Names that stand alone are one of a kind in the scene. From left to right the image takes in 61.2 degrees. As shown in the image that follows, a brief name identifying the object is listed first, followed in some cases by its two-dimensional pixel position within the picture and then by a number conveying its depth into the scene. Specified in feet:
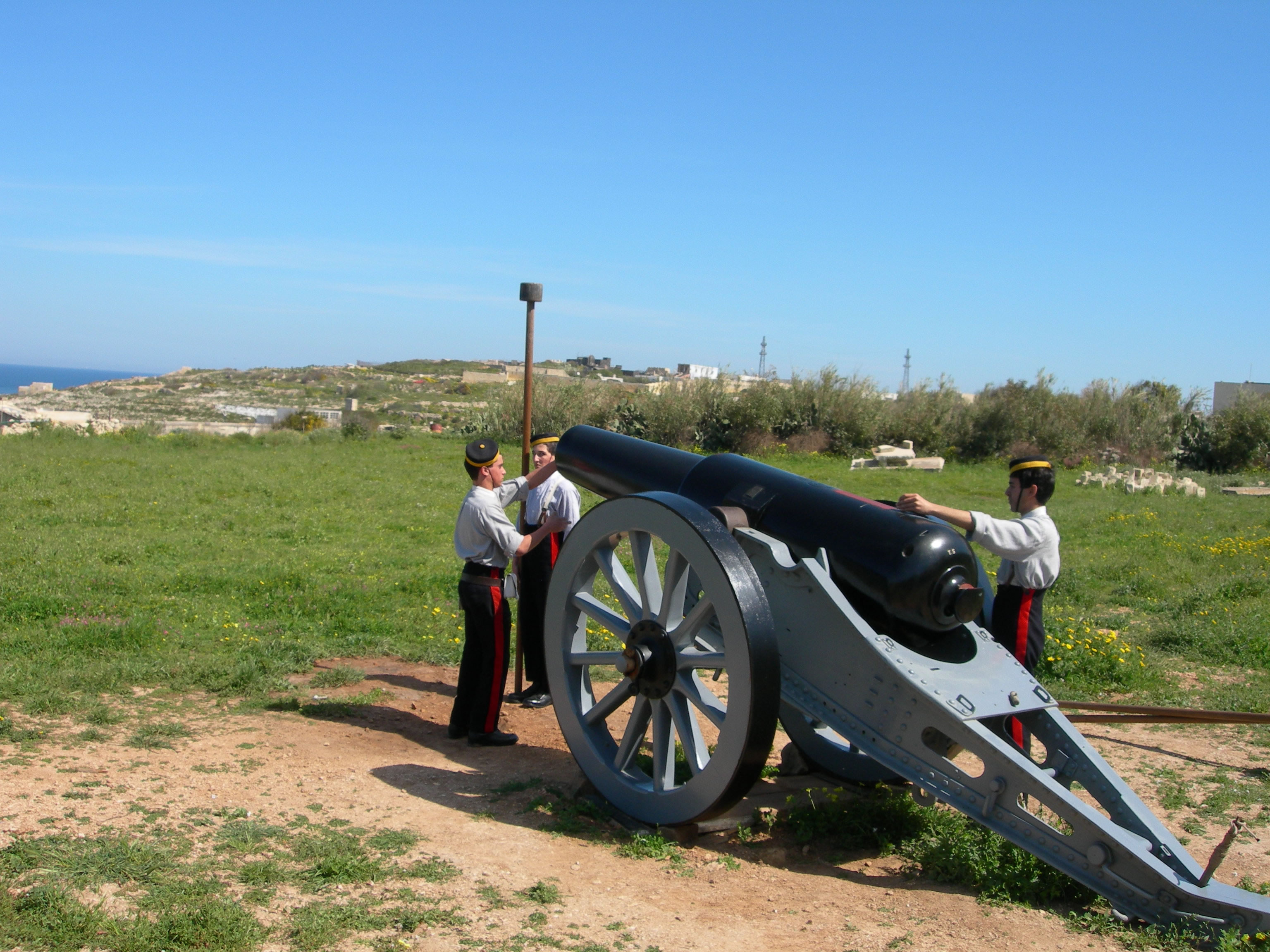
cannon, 12.67
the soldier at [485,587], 19.07
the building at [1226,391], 117.91
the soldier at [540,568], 22.77
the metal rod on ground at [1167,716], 16.57
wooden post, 21.86
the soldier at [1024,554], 16.56
